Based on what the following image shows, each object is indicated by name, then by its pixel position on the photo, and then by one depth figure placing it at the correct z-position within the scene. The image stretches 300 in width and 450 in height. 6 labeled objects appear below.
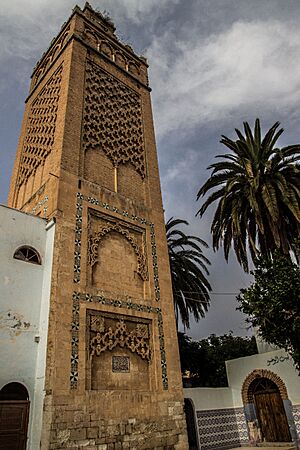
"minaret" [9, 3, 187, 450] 7.21
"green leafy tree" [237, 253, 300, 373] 8.38
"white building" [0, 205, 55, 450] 6.49
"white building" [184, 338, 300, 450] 11.20
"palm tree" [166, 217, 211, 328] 15.30
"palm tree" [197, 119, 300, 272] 11.57
